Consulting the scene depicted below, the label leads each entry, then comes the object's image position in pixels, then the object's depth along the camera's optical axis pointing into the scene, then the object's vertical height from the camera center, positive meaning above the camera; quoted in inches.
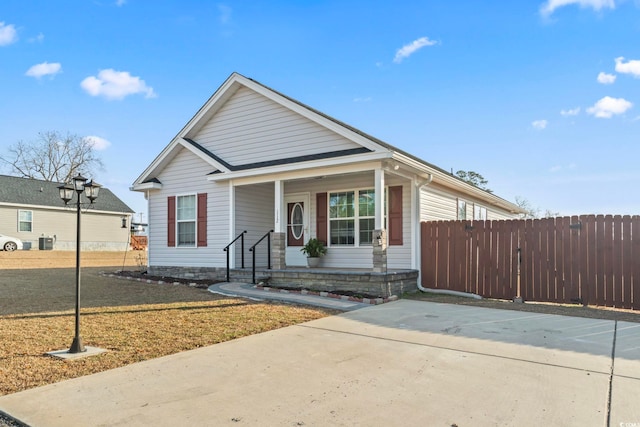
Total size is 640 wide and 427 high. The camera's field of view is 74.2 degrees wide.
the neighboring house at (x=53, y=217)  1025.5 +28.1
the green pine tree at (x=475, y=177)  1515.7 +179.1
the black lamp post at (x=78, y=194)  196.8 +17.6
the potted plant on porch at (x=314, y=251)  472.7 -26.4
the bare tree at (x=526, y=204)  1449.3 +78.5
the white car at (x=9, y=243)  953.7 -34.1
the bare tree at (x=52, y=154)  1555.1 +278.4
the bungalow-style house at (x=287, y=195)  398.0 +37.8
